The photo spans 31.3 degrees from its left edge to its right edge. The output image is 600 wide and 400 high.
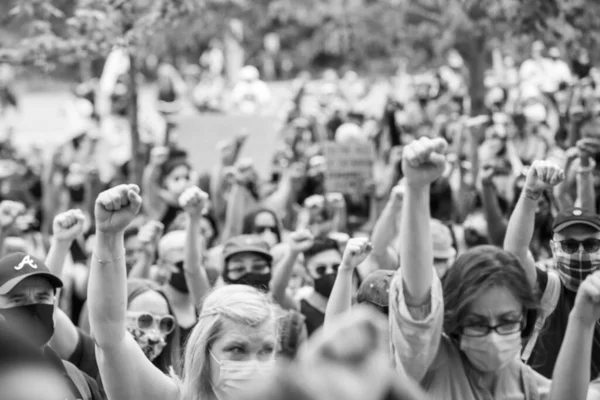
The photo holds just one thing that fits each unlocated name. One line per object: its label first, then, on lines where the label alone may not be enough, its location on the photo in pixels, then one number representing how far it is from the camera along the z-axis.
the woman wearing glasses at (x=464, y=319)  3.04
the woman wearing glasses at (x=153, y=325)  4.91
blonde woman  3.45
